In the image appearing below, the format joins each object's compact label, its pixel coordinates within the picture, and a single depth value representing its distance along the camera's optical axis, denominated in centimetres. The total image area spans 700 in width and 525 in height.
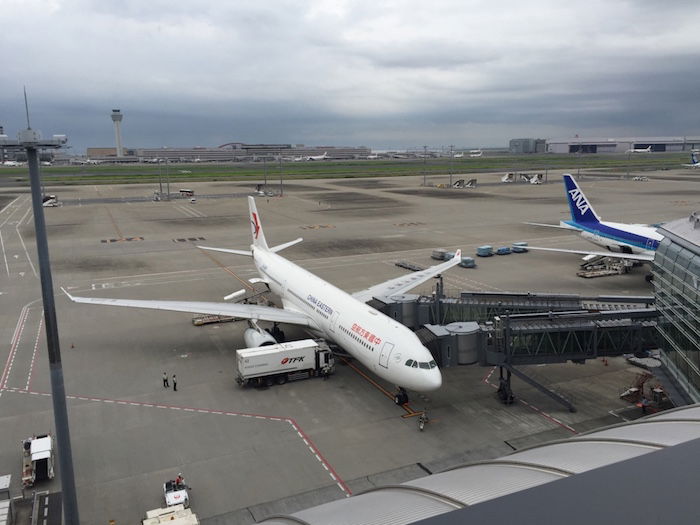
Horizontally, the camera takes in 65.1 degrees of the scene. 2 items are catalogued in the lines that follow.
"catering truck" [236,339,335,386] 3306
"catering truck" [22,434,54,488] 2398
